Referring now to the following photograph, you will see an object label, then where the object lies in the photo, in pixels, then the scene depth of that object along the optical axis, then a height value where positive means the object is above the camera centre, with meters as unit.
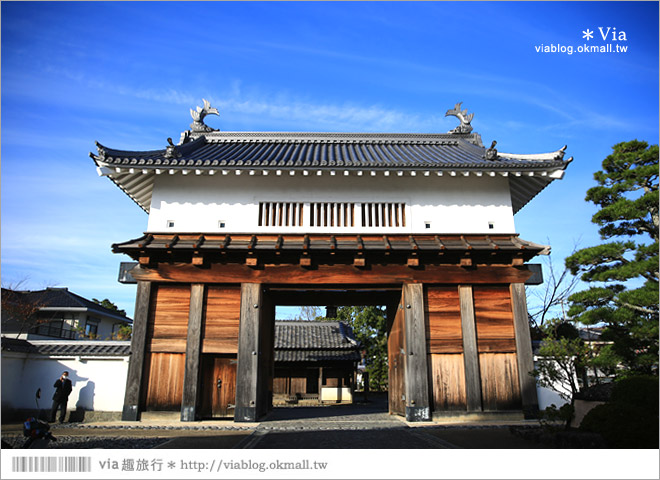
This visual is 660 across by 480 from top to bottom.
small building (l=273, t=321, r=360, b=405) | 23.31 -0.74
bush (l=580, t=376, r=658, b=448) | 6.41 -0.97
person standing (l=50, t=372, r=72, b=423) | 10.57 -0.96
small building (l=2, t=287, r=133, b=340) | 28.33 +3.29
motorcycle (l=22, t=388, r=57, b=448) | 6.09 -1.10
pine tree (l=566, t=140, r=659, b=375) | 9.19 +2.10
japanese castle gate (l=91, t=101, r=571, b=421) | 10.98 +2.53
